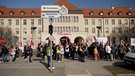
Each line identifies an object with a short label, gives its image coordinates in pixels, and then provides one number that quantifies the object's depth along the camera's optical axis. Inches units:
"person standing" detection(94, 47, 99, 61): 388.7
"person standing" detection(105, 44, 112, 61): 389.2
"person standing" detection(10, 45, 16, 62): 380.0
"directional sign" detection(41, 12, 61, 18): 262.7
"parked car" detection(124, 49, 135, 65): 270.4
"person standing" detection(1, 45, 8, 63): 369.5
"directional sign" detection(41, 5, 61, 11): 260.6
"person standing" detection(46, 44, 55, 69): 283.6
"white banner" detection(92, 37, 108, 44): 523.3
